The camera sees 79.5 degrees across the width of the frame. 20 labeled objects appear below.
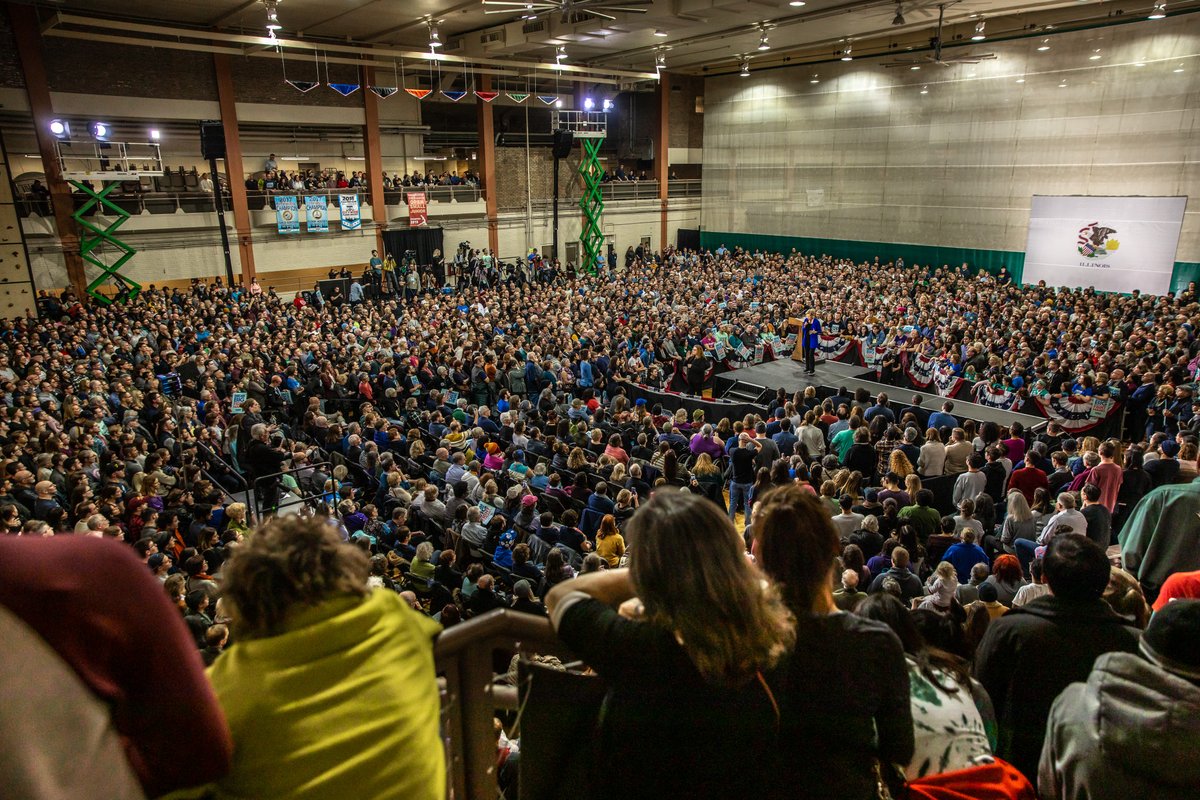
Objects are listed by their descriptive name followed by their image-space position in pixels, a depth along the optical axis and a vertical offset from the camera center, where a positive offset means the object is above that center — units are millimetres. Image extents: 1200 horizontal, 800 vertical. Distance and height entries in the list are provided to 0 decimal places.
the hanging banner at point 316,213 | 22156 +365
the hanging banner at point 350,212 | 22688 +391
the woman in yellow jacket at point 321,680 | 1223 -793
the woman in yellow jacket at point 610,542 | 6321 -2777
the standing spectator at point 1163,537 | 4484 -2005
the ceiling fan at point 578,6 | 13609 +4172
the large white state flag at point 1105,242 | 18844 -738
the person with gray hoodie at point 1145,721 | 1655 -1165
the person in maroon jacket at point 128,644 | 986 -581
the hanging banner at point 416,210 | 24266 +455
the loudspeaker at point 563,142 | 26562 +2875
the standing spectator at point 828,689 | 1552 -1001
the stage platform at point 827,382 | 12217 -3197
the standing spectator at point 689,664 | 1394 -845
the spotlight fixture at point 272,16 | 15258 +4388
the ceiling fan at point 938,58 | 18203 +4183
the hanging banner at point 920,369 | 13756 -2864
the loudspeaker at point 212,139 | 18641 +2203
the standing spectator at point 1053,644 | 2363 -1375
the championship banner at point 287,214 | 21578 +337
